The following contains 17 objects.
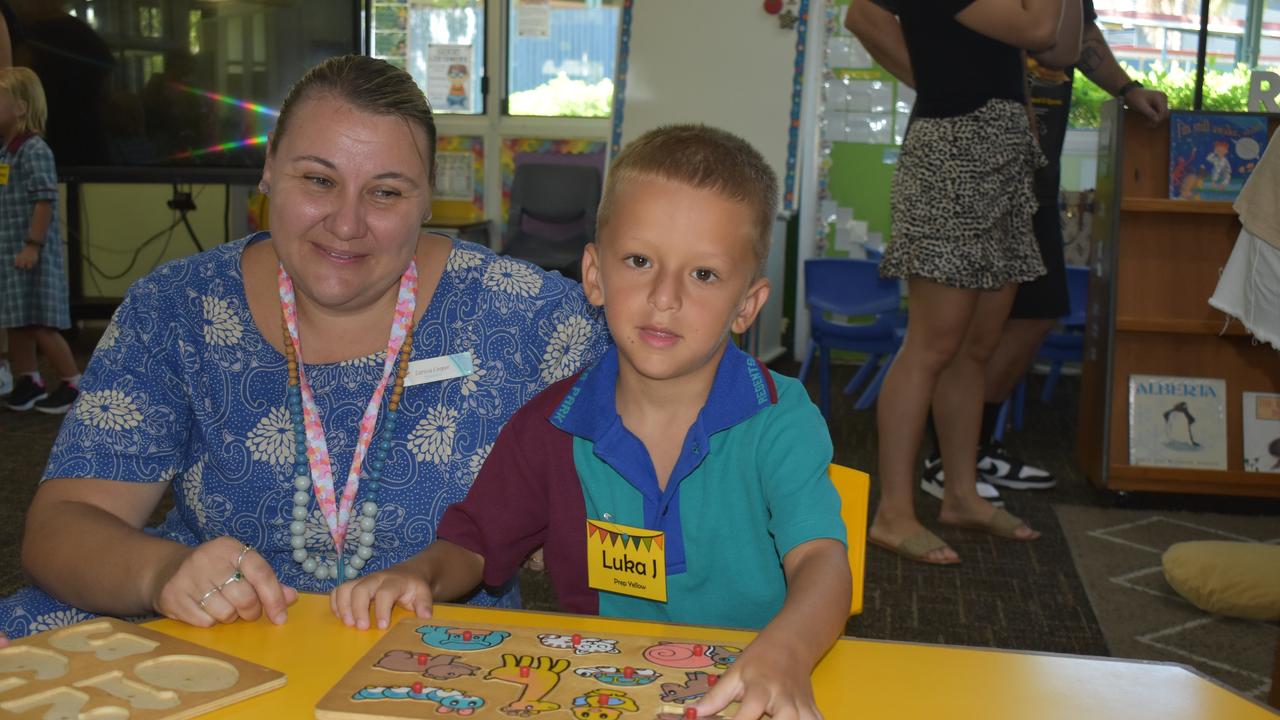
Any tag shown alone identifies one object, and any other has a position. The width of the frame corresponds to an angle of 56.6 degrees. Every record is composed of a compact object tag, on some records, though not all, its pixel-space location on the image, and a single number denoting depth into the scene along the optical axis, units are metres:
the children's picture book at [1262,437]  3.71
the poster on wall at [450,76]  7.45
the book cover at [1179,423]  3.74
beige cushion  2.78
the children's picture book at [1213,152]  3.72
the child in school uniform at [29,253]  4.94
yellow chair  1.27
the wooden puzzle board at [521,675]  0.84
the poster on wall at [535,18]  7.31
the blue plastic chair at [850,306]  4.96
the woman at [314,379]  1.38
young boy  1.22
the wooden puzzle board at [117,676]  0.83
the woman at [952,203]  2.90
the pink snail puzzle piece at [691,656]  0.93
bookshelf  3.73
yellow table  0.88
